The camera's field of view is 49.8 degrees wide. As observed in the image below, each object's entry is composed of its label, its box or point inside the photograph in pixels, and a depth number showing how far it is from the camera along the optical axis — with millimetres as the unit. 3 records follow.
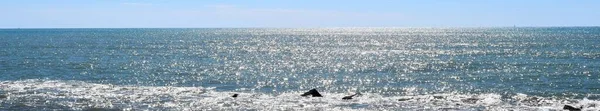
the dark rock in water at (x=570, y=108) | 33625
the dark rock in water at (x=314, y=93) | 41750
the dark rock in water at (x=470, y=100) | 38034
